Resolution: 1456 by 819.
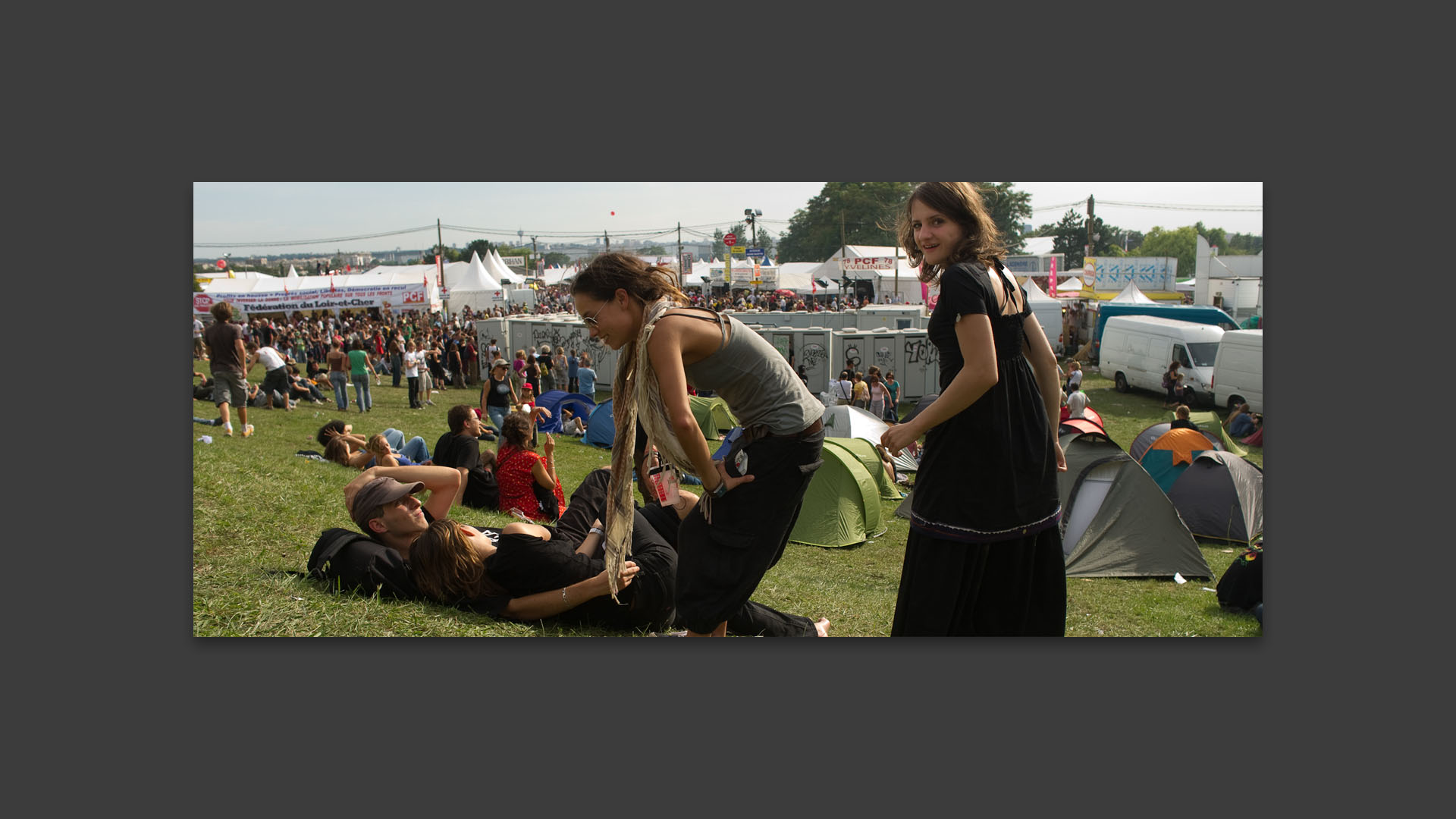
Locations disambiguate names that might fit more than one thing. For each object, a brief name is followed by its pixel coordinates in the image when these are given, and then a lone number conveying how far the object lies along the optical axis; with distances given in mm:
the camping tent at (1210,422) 9047
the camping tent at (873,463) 10537
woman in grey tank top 3080
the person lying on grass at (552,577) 3822
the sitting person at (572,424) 14773
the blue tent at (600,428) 13820
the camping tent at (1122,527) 8227
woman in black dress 3037
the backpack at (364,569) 3947
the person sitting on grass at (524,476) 7387
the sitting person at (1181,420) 10749
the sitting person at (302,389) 13000
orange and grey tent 10281
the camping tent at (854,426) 12352
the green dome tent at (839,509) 9328
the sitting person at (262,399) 11187
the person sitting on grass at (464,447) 7820
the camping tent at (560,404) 14953
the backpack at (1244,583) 5091
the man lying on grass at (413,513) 3840
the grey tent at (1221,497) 9148
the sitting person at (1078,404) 10320
